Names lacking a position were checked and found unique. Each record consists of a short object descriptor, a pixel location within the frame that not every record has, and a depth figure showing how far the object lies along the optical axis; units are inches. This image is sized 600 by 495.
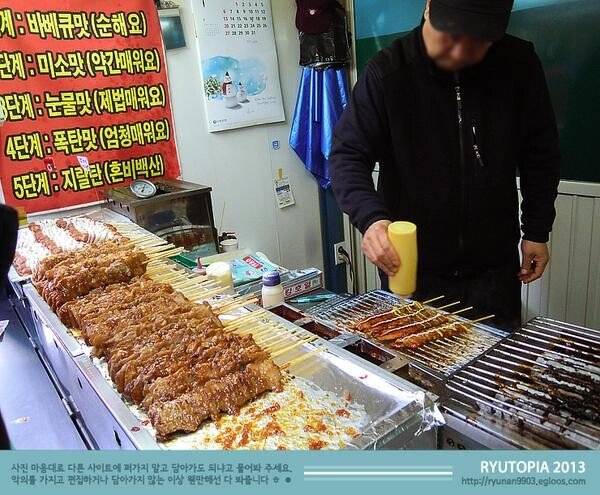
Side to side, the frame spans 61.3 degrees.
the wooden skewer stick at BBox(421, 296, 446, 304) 83.1
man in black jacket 82.7
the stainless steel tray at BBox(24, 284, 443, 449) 49.3
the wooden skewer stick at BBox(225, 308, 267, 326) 72.2
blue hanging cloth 173.3
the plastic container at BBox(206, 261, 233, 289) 102.6
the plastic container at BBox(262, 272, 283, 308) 98.7
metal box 127.6
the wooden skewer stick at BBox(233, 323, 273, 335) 70.2
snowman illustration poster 157.3
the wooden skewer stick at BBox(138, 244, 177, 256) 102.4
